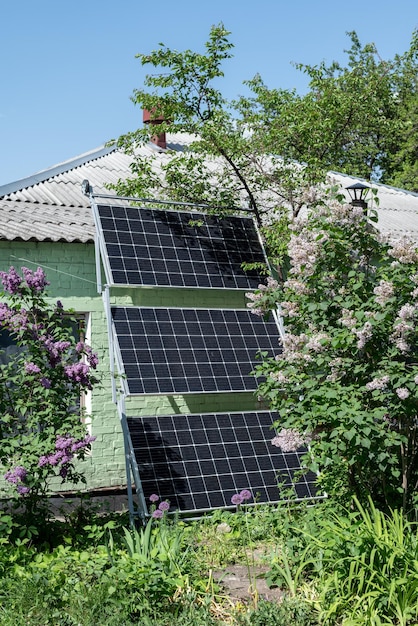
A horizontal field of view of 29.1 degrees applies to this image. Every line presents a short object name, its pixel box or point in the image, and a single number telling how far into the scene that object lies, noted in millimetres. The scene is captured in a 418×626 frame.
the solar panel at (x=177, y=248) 10109
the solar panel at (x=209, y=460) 8586
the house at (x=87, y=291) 11000
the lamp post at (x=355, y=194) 10625
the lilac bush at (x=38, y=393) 7262
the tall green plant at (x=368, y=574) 5684
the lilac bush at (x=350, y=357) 6781
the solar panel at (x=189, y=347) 9227
